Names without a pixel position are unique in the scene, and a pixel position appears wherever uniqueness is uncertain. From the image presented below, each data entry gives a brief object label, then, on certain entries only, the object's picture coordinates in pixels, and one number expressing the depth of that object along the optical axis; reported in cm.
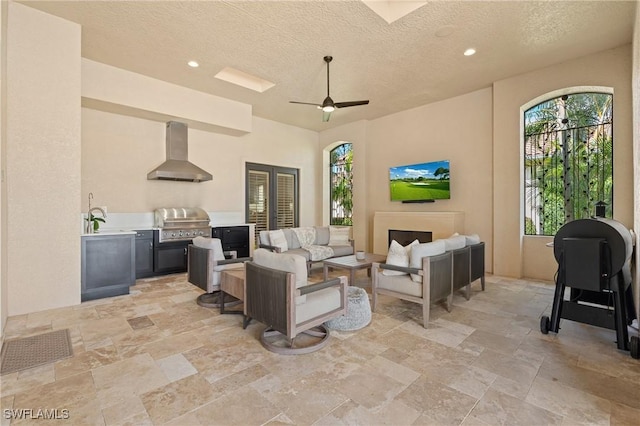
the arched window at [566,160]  452
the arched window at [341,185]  816
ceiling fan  419
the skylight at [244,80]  518
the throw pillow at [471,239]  403
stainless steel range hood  556
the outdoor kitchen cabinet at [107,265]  391
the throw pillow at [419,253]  315
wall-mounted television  606
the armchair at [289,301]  237
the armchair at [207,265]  351
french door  731
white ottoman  300
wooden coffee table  418
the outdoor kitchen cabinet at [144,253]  506
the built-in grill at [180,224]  536
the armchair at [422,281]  307
